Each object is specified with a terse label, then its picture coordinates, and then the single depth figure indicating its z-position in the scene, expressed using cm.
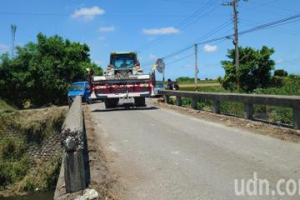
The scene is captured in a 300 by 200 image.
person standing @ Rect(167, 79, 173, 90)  2498
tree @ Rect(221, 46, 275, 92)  2740
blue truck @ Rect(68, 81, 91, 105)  2273
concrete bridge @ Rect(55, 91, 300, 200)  385
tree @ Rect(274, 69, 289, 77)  3696
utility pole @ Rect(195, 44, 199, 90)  4061
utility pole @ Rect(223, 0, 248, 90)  2756
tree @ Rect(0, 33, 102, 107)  2648
